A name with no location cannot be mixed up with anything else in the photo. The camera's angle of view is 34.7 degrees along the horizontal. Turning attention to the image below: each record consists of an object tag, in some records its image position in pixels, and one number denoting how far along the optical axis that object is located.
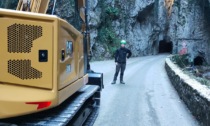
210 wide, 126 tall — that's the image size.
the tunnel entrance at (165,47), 70.25
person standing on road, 15.15
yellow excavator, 3.61
